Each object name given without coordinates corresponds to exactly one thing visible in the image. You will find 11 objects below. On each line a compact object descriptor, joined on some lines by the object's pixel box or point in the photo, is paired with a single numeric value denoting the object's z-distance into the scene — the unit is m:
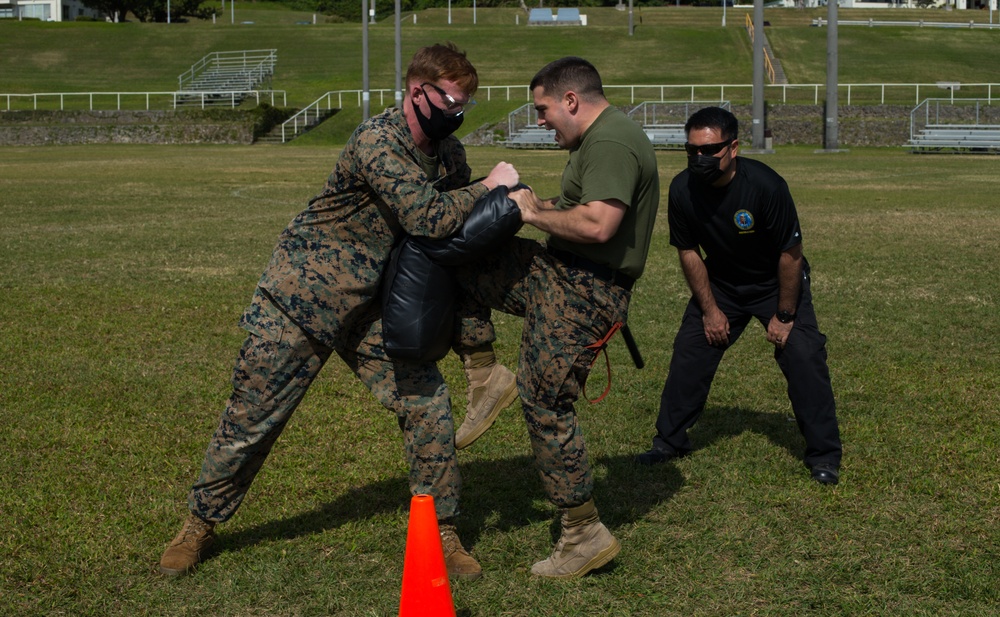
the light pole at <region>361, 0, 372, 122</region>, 43.03
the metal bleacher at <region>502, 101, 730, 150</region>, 43.47
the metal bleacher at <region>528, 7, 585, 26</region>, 90.50
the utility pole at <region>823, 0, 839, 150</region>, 38.34
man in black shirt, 5.76
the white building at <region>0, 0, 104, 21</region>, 110.75
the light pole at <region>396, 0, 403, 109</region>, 41.97
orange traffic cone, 3.79
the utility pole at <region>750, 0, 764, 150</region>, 37.03
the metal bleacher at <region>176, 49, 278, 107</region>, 57.34
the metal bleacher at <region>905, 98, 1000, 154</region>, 40.28
